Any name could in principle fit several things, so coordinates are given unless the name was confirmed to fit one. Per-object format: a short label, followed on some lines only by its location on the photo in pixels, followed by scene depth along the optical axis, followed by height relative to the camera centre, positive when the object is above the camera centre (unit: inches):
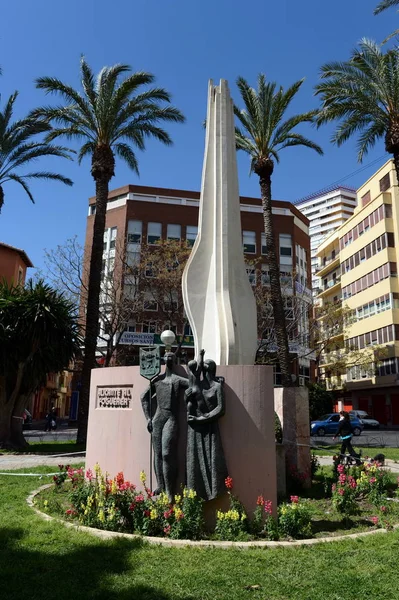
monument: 260.2 -3.1
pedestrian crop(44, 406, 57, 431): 1338.6 -30.0
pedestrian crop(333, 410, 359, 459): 550.6 -21.3
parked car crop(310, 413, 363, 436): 1242.5 -29.3
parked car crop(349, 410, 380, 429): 1445.6 -26.0
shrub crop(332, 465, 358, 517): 298.0 -51.3
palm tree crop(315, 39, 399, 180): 736.3 +478.2
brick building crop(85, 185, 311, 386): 1815.9 +696.7
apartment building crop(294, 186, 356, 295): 4564.5 +1889.4
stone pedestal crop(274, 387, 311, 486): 431.8 -10.5
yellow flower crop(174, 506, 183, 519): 238.4 -47.8
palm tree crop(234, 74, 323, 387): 802.8 +464.7
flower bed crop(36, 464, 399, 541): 241.1 -52.7
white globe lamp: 313.2 +45.5
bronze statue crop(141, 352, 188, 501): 263.7 -5.9
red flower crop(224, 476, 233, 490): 252.2 -35.1
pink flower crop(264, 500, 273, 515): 250.2 -46.7
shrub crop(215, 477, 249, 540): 239.9 -53.0
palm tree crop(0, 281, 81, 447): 727.7 +97.3
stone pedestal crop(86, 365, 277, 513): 262.4 -12.0
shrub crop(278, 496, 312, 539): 243.3 -52.7
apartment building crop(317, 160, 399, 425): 1644.9 +410.2
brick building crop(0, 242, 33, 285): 1769.2 +529.2
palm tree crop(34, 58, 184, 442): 778.8 +472.4
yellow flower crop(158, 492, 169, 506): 250.2 -43.9
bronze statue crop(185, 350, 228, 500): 255.1 -11.2
